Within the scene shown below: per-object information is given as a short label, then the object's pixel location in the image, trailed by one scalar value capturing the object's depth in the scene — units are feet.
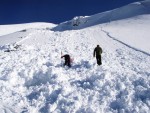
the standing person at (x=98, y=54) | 26.90
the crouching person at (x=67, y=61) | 27.12
